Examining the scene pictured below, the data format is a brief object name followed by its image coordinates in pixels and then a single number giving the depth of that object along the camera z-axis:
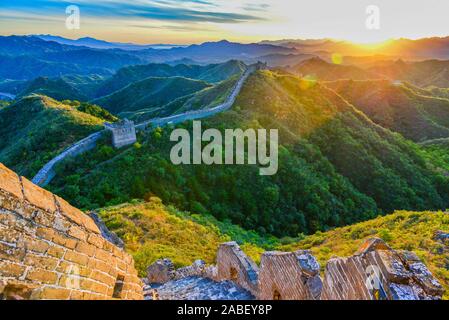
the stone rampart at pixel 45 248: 2.86
